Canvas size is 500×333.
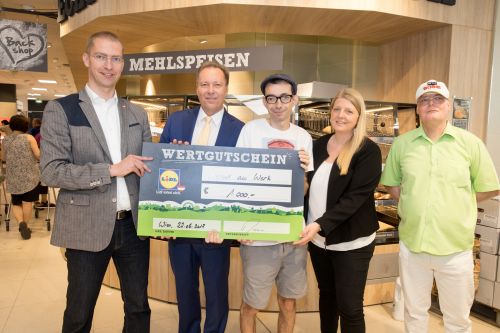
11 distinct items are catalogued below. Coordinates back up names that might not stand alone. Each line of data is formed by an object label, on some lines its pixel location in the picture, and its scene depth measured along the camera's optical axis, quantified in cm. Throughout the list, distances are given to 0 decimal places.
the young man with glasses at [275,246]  208
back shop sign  535
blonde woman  208
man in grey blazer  185
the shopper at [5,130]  1017
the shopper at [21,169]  552
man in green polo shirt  206
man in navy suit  222
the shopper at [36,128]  728
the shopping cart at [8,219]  613
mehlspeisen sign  336
